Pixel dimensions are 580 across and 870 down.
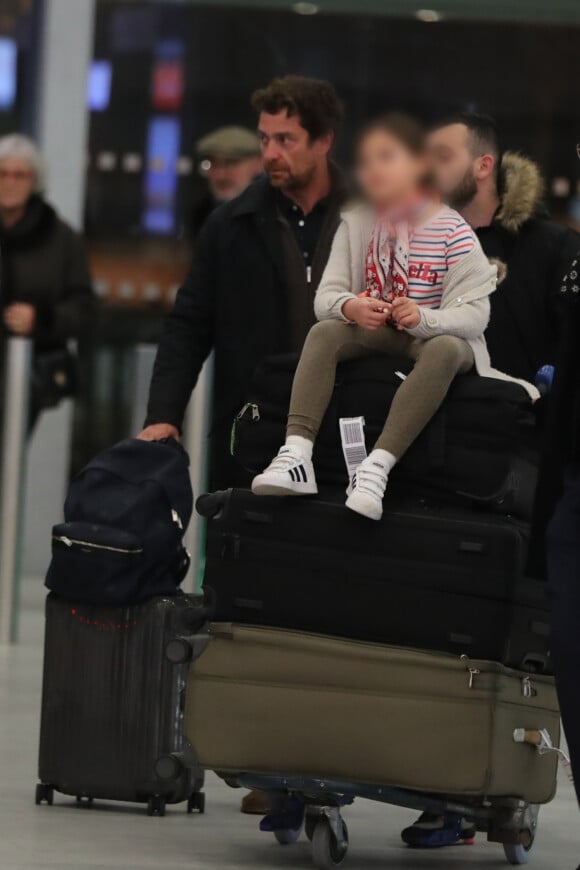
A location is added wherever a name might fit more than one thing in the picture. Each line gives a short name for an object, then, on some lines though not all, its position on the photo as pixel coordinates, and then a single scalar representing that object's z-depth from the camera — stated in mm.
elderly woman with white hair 16687
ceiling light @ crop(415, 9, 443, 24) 22078
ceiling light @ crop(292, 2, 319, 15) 22187
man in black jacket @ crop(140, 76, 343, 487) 9805
